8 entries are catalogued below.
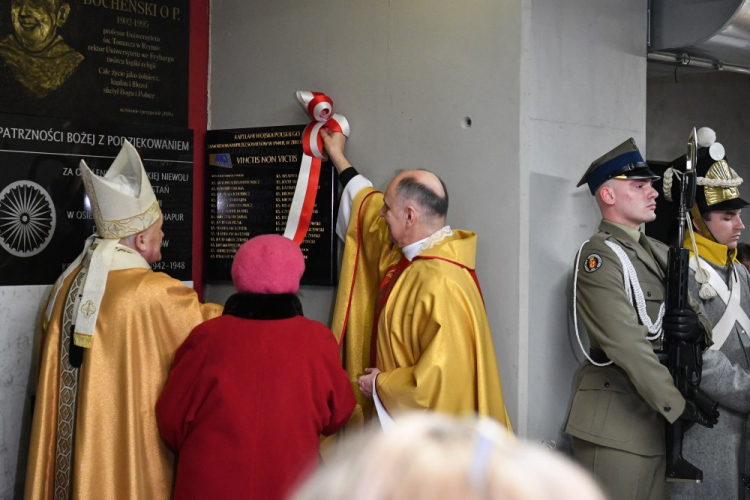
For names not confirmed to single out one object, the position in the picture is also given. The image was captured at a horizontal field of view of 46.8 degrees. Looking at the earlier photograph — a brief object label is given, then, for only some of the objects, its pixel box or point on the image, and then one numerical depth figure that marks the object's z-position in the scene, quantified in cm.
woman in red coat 283
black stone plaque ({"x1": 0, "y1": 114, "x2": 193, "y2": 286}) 365
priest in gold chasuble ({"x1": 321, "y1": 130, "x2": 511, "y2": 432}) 304
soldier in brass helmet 340
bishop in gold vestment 311
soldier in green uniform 312
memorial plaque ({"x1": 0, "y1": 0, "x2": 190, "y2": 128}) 374
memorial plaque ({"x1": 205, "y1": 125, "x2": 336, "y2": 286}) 397
